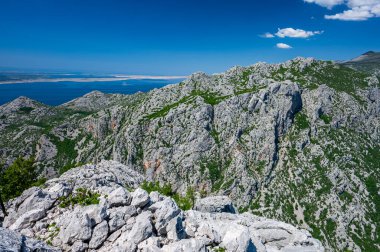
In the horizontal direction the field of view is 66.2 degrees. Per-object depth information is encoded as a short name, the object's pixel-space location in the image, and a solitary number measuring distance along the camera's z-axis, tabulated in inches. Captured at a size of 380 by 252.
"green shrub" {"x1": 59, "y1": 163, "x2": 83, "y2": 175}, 2880.4
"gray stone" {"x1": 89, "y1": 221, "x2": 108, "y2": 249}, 1300.4
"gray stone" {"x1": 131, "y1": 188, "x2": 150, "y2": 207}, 1512.1
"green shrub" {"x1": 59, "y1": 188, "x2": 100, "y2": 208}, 1580.8
